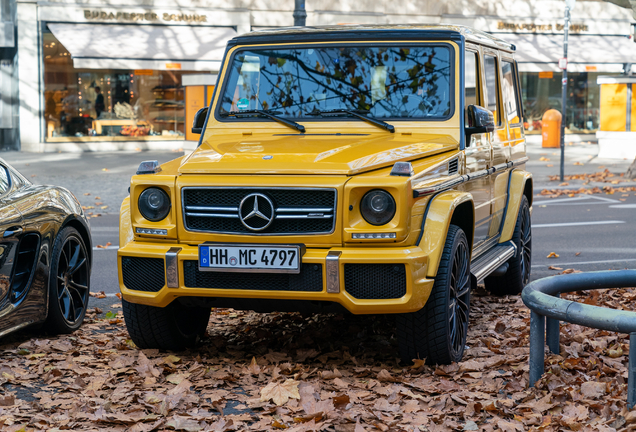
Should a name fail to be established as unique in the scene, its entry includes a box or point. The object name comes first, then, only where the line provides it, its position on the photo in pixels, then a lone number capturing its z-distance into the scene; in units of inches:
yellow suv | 177.9
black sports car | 202.8
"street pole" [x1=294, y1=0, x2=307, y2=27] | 591.2
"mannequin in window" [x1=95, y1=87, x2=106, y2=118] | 1045.2
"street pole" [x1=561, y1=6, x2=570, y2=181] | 715.1
